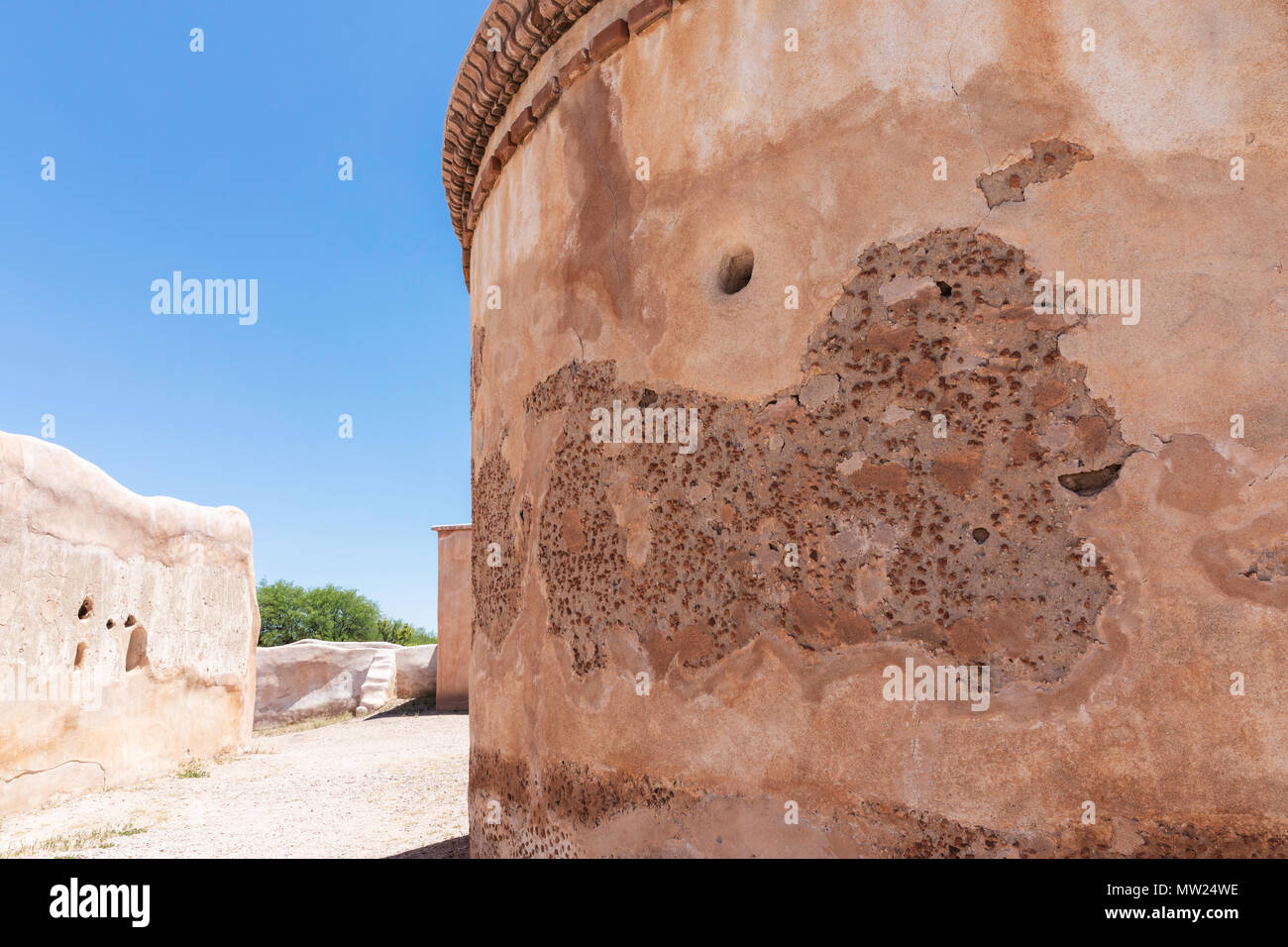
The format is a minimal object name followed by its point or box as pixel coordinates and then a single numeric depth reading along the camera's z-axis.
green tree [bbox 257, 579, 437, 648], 26.75
